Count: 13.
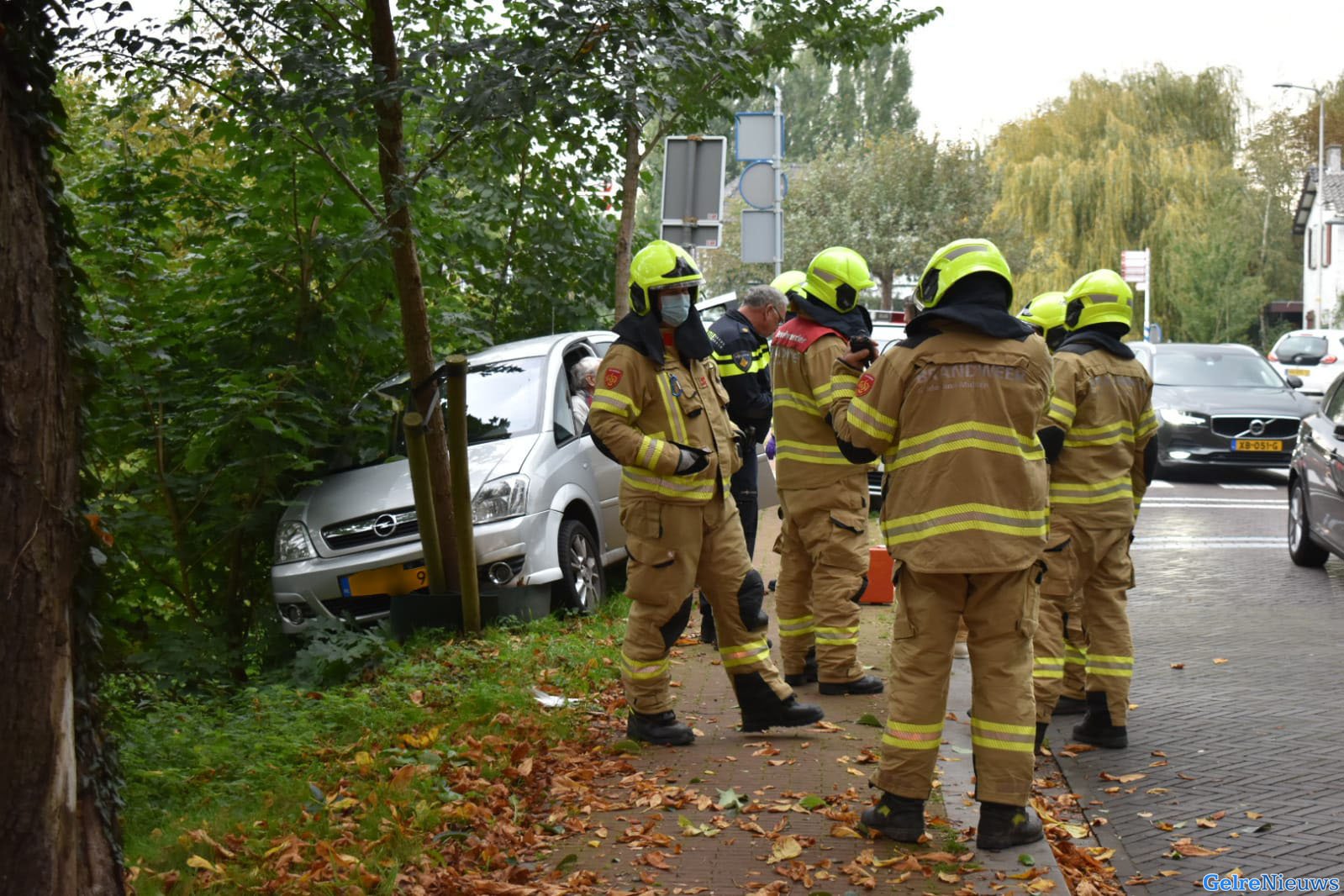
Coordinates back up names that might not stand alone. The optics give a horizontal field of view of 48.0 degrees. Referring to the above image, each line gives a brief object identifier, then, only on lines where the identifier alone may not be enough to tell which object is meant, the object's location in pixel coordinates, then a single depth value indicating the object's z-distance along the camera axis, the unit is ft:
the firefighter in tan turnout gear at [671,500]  19.29
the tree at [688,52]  22.99
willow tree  146.10
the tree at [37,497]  10.29
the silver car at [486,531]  28.09
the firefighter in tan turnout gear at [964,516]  15.44
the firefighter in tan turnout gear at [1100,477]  20.65
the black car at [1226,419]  58.44
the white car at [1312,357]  98.73
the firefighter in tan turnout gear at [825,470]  22.29
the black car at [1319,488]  35.32
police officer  25.68
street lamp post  171.94
